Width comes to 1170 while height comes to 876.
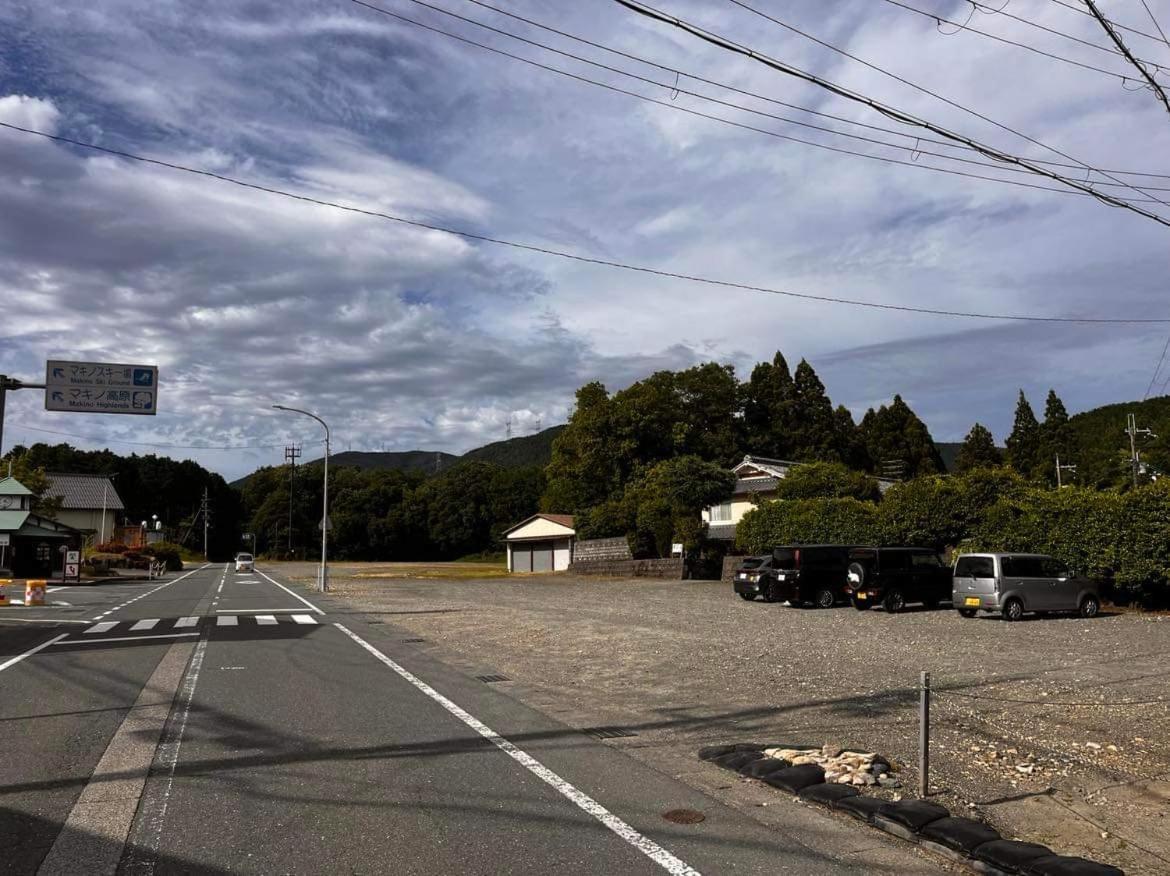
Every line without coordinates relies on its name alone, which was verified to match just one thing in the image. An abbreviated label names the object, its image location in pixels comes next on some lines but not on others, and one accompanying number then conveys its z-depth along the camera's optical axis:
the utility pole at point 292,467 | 103.56
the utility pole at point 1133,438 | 55.15
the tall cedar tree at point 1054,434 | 76.25
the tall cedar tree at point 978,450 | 78.00
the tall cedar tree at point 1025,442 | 77.40
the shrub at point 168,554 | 68.17
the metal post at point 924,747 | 6.21
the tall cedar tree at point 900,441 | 77.31
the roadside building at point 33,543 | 47.91
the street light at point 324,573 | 36.22
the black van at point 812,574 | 25.39
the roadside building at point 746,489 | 54.84
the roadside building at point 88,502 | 85.69
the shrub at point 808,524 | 31.97
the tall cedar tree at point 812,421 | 72.19
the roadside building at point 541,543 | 66.31
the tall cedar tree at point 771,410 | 72.69
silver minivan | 20.67
